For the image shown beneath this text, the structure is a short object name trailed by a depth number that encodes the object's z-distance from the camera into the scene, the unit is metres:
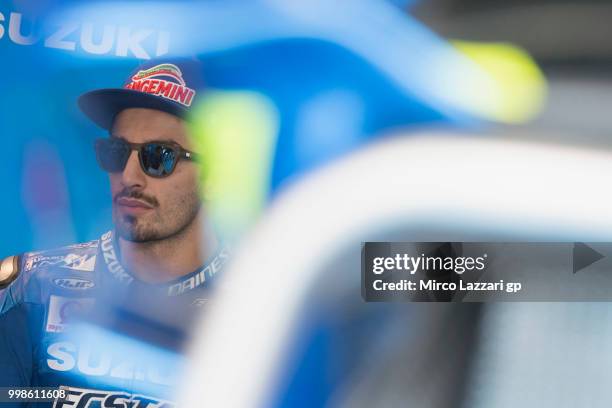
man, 4.83
